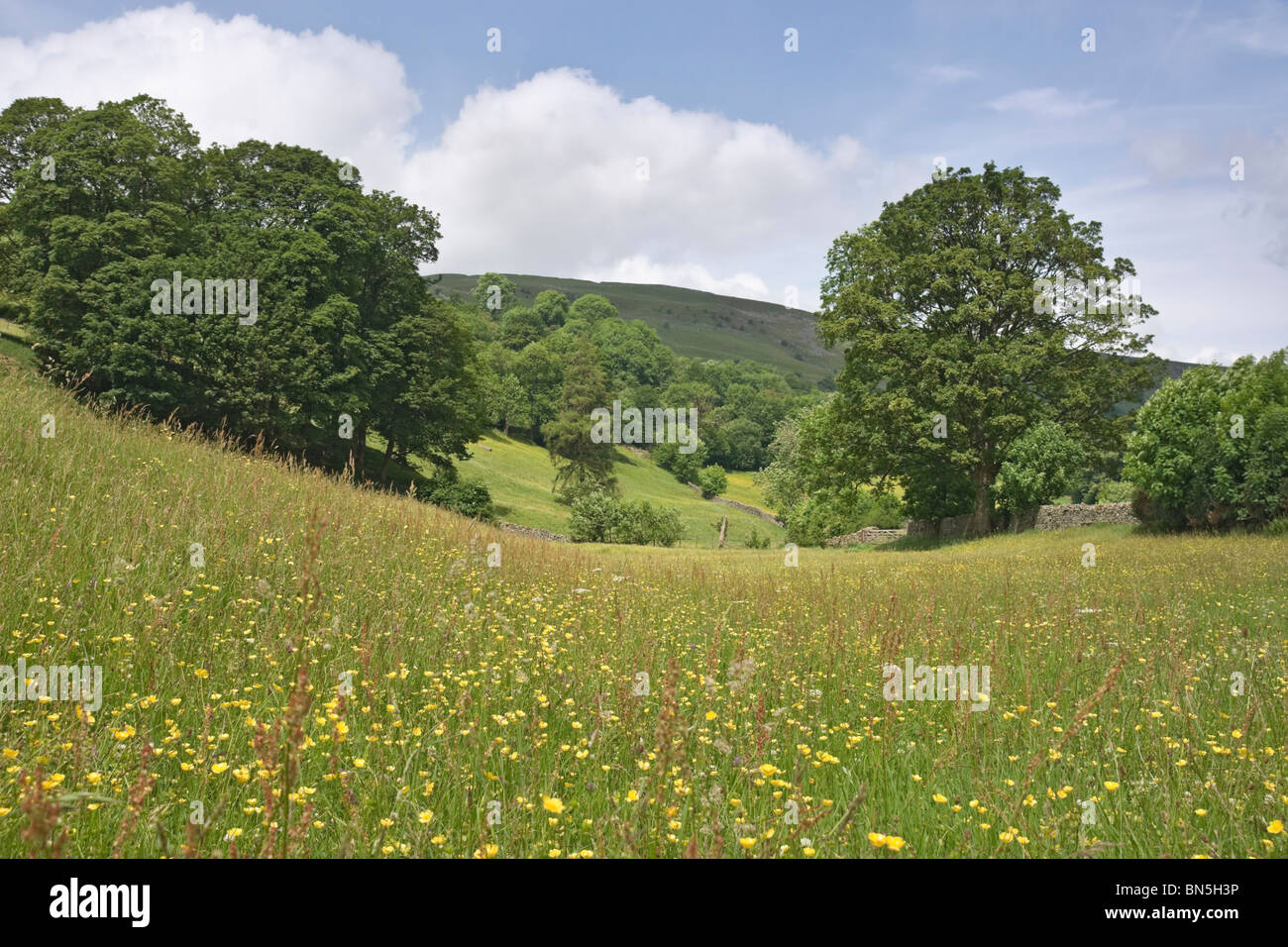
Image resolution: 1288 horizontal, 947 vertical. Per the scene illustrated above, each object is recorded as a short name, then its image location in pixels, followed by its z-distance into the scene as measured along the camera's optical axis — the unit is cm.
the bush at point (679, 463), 10182
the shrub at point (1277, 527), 2464
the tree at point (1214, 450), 2623
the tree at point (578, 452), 6500
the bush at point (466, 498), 4225
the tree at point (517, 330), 12250
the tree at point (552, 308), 15938
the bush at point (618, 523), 4822
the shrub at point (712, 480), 9694
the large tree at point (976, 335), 3347
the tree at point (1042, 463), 3266
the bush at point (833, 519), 5234
